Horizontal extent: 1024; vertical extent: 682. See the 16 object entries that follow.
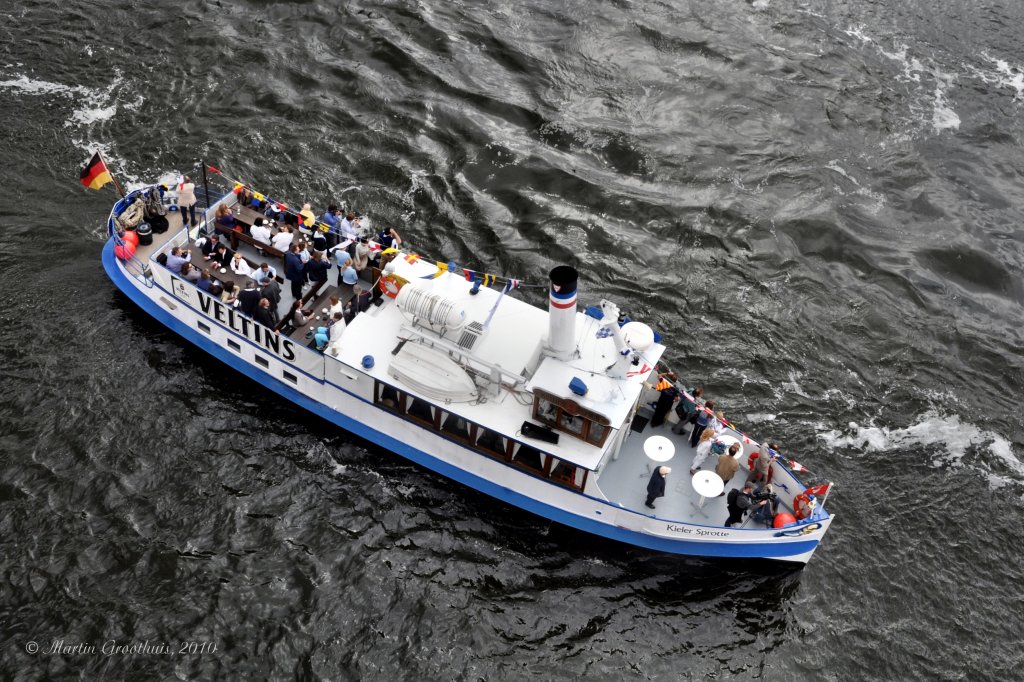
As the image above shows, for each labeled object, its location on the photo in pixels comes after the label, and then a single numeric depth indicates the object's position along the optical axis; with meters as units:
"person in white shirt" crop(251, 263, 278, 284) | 24.55
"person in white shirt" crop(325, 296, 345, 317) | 22.84
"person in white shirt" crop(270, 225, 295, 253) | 25.62
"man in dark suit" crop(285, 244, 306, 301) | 24.05
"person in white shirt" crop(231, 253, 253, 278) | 25.04
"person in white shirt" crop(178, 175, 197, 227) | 25.83
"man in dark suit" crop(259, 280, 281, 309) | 23.86
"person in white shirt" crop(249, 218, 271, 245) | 26.00
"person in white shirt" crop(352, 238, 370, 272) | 24.42
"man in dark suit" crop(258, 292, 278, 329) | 23.08
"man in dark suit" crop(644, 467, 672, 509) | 21.21
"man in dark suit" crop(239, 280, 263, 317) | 23.53
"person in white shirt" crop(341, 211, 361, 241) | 26.06
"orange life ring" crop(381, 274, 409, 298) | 22.95
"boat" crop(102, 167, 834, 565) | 20.94
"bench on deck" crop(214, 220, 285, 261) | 26.02
